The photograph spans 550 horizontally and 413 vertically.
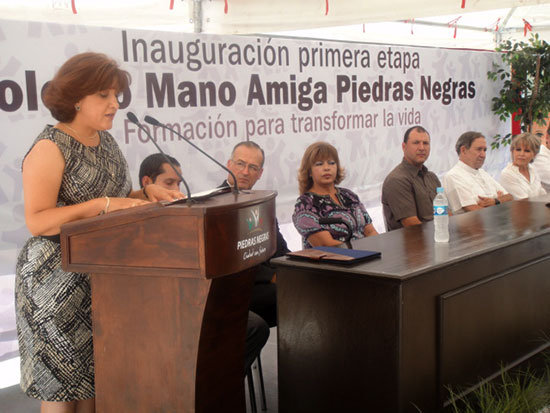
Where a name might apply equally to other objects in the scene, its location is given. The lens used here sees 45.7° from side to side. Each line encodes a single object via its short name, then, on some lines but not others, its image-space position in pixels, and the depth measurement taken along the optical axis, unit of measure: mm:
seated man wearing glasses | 3062
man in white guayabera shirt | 4570
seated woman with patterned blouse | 3488
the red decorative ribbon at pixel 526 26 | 7023
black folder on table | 2363
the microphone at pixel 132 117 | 1819
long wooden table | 2240
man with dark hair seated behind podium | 3270
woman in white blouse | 5152
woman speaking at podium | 1953
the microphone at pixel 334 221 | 2756
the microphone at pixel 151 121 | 1787
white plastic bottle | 2805
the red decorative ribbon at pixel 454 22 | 6788
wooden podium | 1605
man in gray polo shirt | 4094
